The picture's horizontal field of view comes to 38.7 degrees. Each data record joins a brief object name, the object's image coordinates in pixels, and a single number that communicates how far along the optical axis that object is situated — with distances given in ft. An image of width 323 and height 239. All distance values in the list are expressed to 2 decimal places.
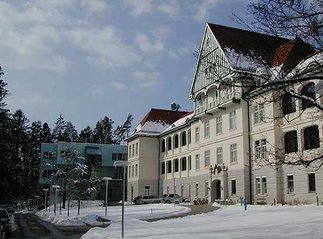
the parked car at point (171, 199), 205.77
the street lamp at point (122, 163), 67.87
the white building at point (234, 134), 40.24
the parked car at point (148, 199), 220.23
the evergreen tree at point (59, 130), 463.83
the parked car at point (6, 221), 88.35
